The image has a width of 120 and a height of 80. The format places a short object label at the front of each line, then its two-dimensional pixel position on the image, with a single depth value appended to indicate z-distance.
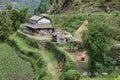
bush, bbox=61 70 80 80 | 40.91
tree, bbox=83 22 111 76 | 43.38
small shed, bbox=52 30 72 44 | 59.91
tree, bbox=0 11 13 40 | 73.76
